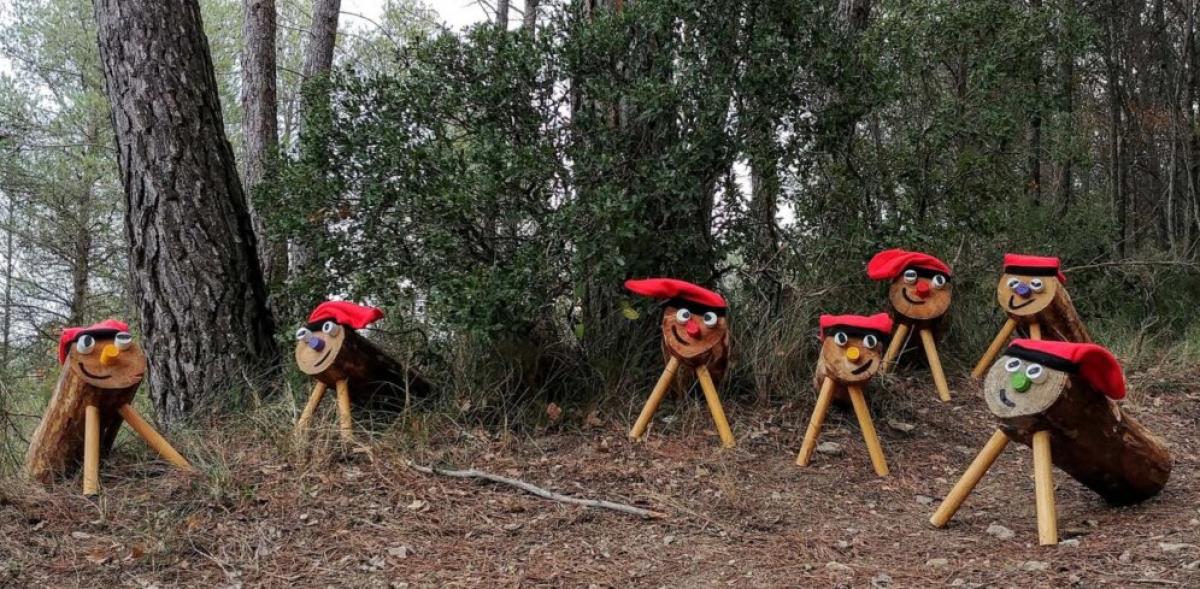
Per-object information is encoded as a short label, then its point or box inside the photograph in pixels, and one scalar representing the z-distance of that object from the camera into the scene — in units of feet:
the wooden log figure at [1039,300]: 17.71
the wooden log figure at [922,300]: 18.29
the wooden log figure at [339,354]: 15.03
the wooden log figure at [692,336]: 15.44
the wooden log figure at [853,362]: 14.43
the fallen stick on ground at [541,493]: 12.93
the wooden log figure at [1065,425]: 10.80
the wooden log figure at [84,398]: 13.24
